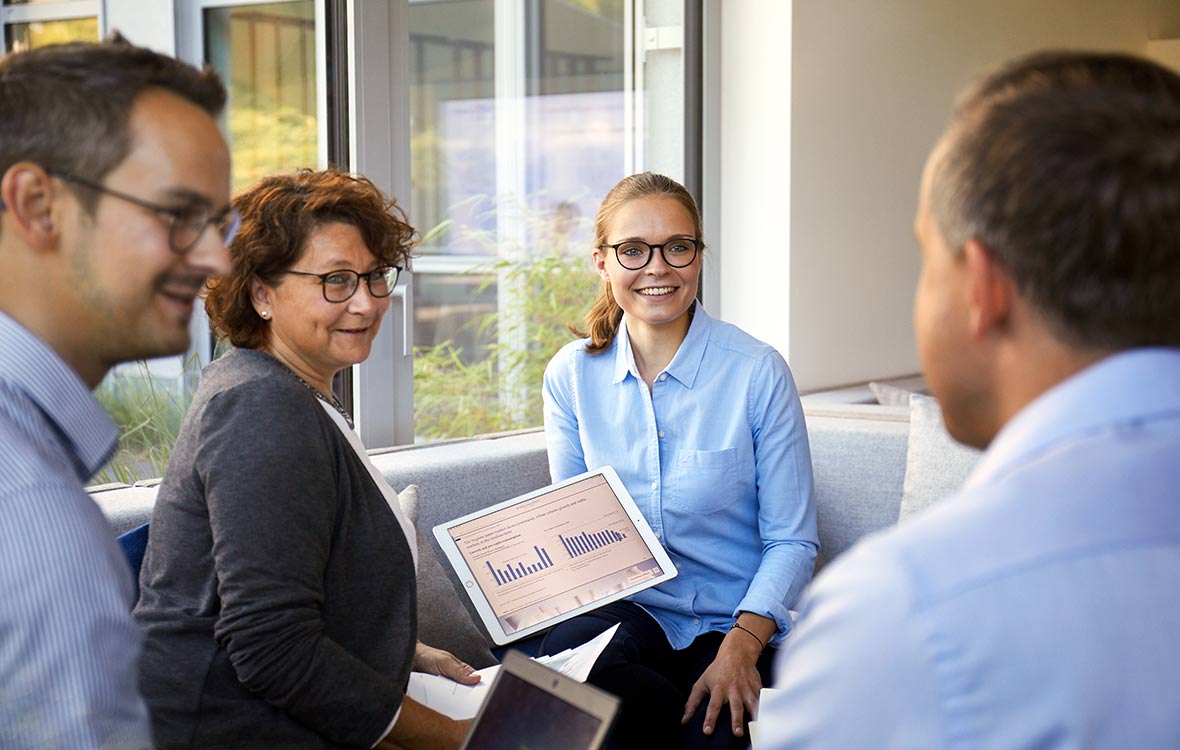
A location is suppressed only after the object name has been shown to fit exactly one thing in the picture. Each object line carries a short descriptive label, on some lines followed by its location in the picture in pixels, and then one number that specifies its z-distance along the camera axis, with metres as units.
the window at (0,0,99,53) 2.56
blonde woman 2.48
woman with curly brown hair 1.62
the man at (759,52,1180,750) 0.72
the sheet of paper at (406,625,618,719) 2.02
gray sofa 2.62
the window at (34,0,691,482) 2.84
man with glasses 0.92
